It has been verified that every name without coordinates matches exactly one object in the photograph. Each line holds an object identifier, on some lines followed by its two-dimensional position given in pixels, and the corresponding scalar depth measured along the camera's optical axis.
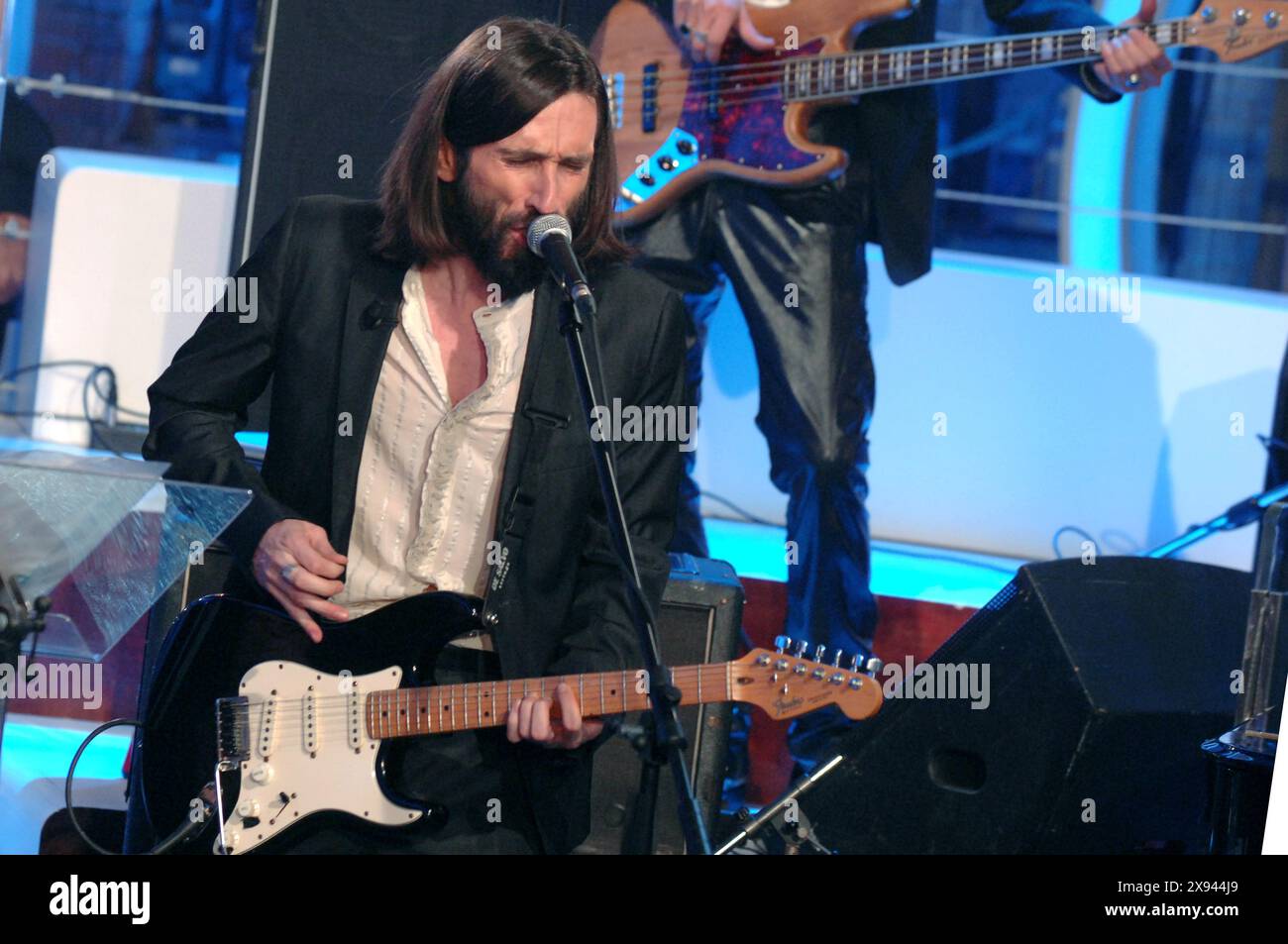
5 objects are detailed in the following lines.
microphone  4.30
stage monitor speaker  5.22
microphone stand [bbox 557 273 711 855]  4.20
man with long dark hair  5.23
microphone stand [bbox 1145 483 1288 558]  8.27
